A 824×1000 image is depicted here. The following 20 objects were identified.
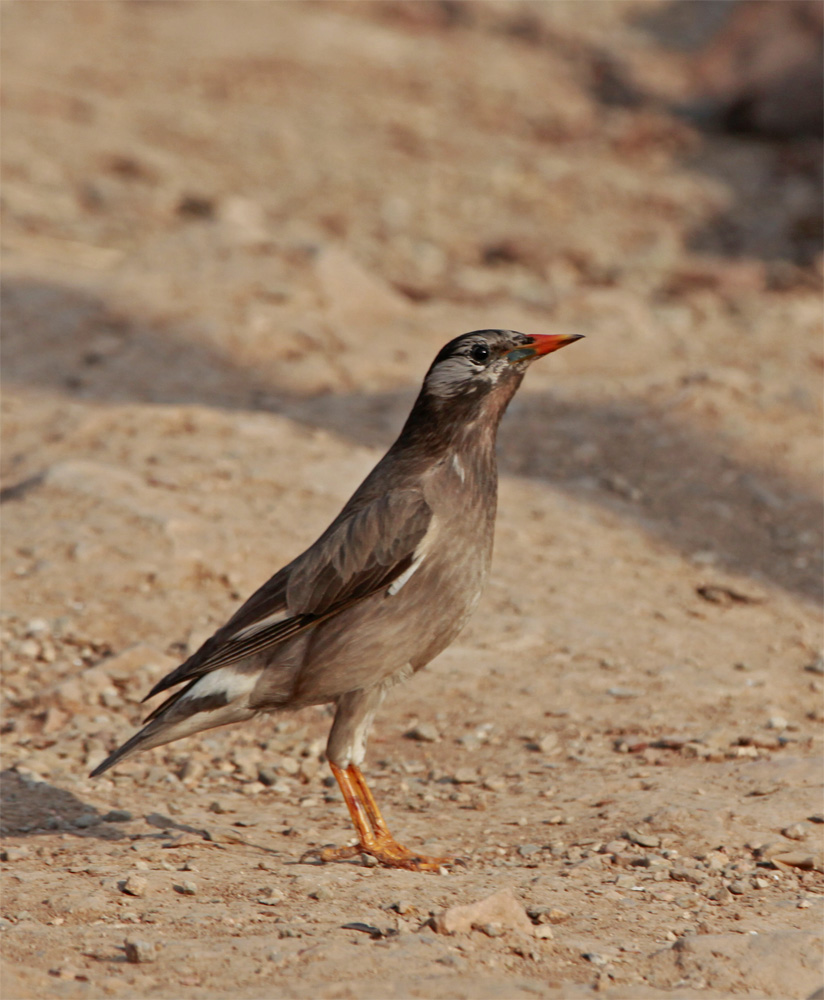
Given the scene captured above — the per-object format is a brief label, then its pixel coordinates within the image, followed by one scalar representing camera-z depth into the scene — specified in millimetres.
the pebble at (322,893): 8945
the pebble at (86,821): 10875
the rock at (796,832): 10109
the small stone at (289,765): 12320
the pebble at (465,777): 11906
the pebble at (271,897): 8812
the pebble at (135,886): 8922
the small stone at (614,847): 10125
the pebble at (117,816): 11039
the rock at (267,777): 12117
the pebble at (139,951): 7711
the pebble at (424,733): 12586
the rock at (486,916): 8109
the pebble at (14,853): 9859
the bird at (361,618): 10312
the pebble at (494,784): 11711
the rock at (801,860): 9859
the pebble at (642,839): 10187
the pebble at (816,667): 13656
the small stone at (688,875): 9625
